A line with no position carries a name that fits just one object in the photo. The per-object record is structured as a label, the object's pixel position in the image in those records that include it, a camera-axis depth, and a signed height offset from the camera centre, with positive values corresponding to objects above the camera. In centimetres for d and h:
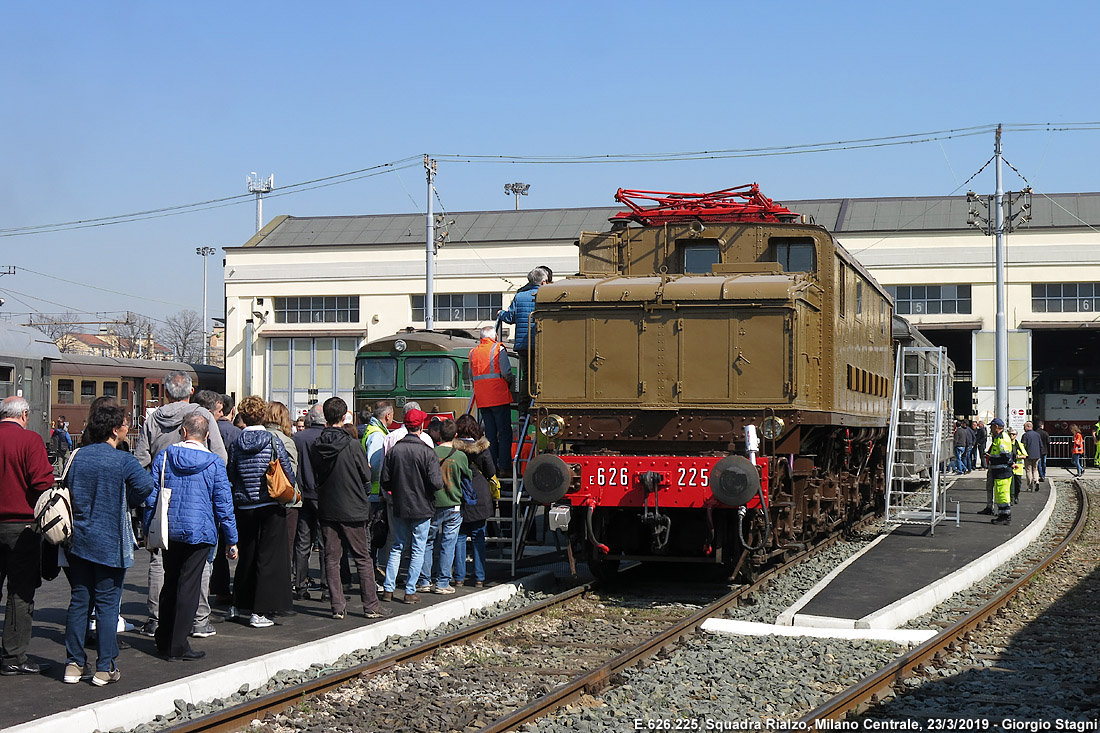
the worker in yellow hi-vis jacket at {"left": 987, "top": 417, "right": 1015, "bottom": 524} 1858 -91
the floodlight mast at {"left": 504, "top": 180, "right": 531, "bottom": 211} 7269 +1438
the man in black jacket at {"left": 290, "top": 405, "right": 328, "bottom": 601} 1055 -98
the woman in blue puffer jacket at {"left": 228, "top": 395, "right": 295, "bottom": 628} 941 -94
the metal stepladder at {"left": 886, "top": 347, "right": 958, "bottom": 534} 1673 -18
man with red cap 1079 -77
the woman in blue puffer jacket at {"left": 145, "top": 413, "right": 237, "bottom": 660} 820 -78
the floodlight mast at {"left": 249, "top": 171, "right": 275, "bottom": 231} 7056 +1399
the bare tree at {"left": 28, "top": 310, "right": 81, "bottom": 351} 8136 +751
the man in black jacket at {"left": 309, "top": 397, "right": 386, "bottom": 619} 997 -79
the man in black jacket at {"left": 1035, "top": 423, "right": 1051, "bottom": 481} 2979 -94
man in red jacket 770 -82
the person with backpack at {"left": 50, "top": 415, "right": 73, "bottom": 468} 2514 -70
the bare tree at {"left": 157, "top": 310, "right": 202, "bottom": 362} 9694 +638
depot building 4419 +549
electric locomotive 1107 +36
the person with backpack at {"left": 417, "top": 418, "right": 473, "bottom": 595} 1133 -94
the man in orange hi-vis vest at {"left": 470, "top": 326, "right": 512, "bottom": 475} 1338 +32
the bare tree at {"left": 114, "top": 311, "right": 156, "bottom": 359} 8143 +540
